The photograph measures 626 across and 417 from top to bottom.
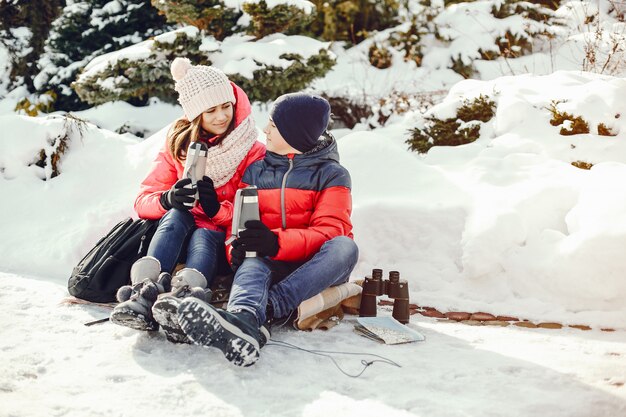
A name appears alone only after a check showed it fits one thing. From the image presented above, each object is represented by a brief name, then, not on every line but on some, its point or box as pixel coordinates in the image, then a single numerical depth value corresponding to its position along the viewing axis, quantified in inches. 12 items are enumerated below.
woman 118.6
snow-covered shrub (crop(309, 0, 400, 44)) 392.8
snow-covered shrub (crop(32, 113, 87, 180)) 190.9
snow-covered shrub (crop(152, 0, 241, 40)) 256.8
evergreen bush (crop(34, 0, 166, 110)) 326.6
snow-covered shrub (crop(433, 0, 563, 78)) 355.6
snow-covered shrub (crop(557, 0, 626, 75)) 232.7
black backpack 122.3
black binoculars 124.9
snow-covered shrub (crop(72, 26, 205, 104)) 248.8
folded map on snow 109.9
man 108.3
